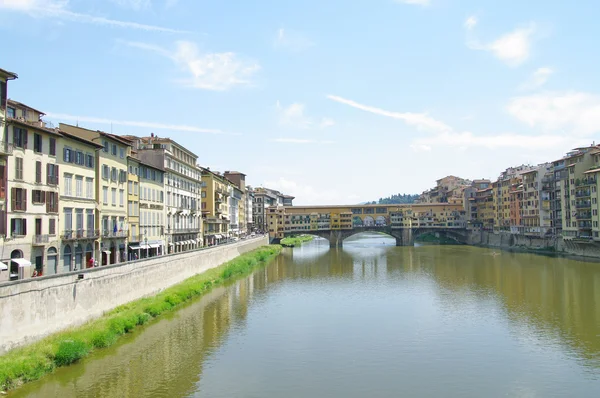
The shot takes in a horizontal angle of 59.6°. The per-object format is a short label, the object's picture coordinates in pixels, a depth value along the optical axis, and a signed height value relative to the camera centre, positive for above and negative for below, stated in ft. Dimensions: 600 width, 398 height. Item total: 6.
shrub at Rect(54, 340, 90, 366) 69.21 -17.29
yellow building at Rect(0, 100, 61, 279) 87.25 +5.28
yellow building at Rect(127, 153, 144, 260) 142.51 +3.79
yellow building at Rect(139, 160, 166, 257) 153.17 +4.07
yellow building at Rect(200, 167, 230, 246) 240.94 +6.80
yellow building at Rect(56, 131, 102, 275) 104.63 +4.18
